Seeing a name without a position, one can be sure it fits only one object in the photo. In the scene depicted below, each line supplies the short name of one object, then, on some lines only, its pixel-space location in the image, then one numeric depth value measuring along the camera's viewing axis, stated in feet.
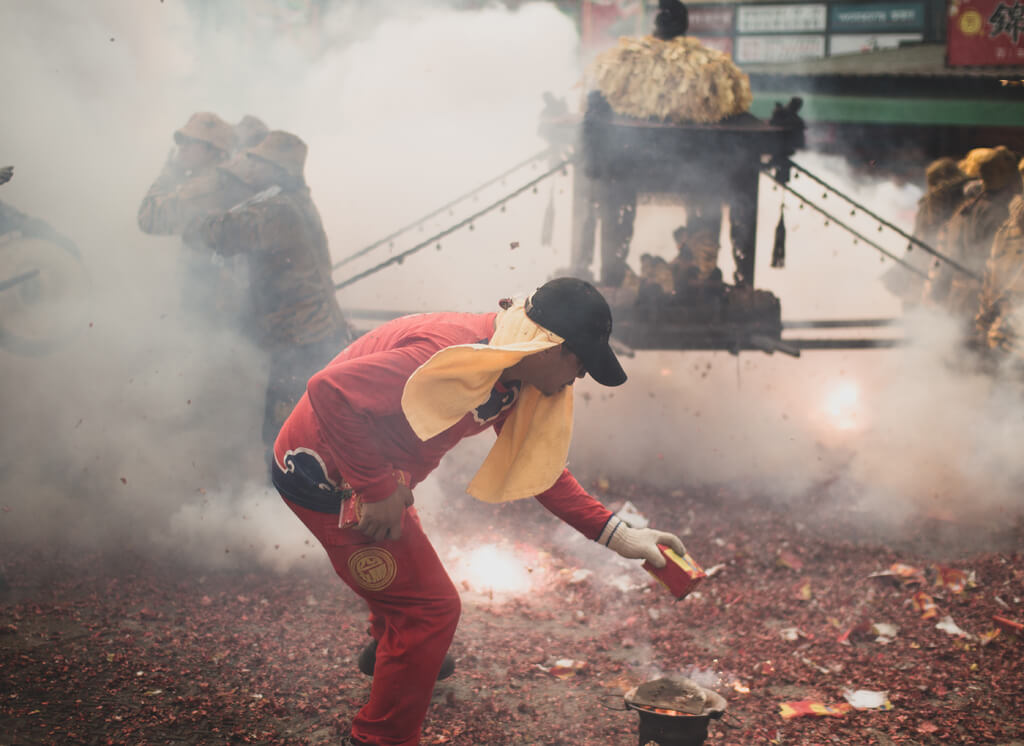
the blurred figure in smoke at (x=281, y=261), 15.05
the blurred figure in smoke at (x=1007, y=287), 19.31
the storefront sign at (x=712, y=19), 48.78
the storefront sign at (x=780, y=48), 47.55
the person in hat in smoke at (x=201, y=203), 16.70
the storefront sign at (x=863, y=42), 45.60
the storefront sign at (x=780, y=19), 47.29
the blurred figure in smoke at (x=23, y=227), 16.05
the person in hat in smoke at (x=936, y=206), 24.25
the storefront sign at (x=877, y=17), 45.27
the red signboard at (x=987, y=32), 36.17
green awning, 35.29
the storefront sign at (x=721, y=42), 49.03
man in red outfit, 7.79
